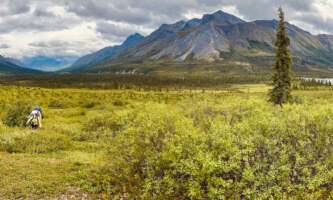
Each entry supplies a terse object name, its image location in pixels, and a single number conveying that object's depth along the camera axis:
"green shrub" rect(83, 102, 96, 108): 43.68
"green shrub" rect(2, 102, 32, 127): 20.72
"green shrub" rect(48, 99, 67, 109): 42.00
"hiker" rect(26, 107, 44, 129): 19.17
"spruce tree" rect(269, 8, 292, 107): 35.16
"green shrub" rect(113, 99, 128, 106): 46.91
